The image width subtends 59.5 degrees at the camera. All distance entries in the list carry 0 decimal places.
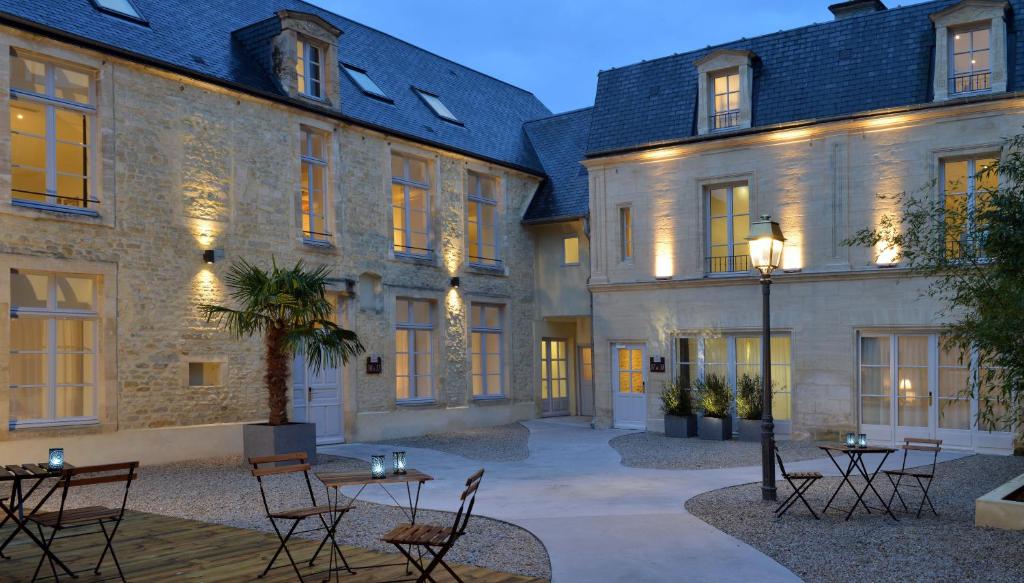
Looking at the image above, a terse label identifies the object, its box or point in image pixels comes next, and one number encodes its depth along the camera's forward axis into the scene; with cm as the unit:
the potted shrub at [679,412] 1421
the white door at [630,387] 1541
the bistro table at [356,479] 557
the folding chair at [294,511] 537
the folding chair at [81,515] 526
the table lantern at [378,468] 589
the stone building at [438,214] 1075
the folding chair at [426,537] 466
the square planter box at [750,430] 1342
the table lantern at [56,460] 636
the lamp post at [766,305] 819
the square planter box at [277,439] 1079
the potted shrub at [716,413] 1379
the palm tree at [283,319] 1063
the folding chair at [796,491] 738
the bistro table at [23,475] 548
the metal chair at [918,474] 734
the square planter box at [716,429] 1376
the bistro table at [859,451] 739
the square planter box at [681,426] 1419
